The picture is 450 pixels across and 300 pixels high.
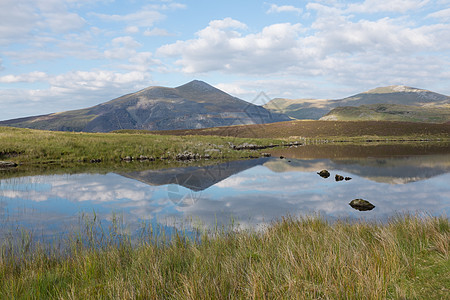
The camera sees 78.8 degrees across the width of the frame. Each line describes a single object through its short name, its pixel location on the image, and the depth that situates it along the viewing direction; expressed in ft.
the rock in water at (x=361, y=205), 37.37
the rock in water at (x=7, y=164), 78.46
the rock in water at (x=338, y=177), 61.29
